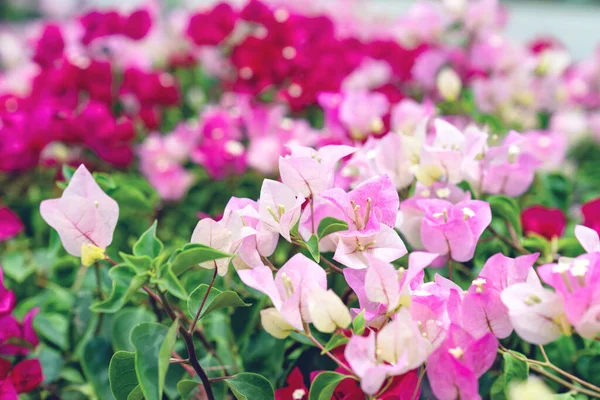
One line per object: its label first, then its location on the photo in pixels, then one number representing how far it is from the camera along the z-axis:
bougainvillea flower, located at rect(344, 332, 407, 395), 0.42
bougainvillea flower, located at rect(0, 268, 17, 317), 0.60
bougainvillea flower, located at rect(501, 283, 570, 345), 0.45
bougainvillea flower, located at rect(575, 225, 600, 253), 0.49
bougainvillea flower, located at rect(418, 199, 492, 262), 0.55
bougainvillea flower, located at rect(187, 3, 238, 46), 1.26
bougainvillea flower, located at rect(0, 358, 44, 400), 0.59
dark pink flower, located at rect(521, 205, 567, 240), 0.76
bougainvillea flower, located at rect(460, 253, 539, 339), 0.48
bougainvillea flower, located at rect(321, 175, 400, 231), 0.52
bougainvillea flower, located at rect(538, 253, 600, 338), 0.44
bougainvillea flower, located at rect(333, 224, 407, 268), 0.51
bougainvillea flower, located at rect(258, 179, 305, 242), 0.50
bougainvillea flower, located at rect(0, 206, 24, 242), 0.84
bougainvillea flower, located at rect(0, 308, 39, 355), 0.61
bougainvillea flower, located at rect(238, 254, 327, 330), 0.47
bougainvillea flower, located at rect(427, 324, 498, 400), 0.44
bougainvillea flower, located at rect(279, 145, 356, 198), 0.52
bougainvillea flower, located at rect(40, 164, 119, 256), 0.51
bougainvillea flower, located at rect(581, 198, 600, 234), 0.67
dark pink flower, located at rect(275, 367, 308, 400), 0.56
